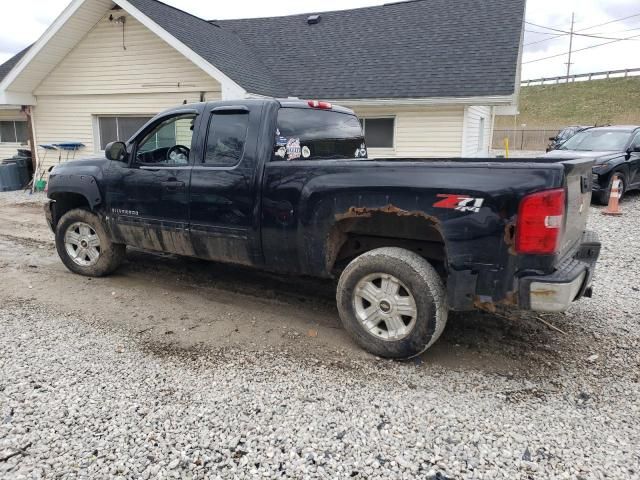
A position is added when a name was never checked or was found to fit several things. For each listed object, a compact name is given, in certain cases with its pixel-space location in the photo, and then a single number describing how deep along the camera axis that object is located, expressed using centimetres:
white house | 1165
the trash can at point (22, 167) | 1496
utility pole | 6233
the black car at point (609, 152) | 1078
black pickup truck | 321
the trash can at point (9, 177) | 1452
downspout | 1420
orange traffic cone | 989
